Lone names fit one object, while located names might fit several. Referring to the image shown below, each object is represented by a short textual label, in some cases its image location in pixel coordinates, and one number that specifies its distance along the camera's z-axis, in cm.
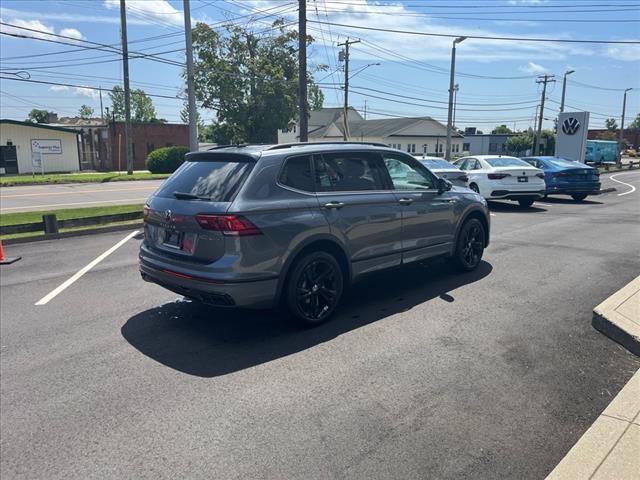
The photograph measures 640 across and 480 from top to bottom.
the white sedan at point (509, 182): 1431
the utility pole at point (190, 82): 1642
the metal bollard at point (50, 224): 1044
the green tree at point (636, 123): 16588
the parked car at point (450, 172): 1354
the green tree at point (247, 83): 4631
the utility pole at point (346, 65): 4003
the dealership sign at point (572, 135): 2577
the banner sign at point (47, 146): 4106
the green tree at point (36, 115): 8710
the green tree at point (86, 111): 12725
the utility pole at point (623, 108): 6106
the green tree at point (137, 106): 10625
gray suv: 447
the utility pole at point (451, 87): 2854
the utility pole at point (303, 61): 1920
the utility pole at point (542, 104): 5387
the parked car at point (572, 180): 1691
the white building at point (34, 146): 4016
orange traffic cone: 830
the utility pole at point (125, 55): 3338
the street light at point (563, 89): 5315
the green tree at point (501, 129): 11906
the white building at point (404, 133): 6688
